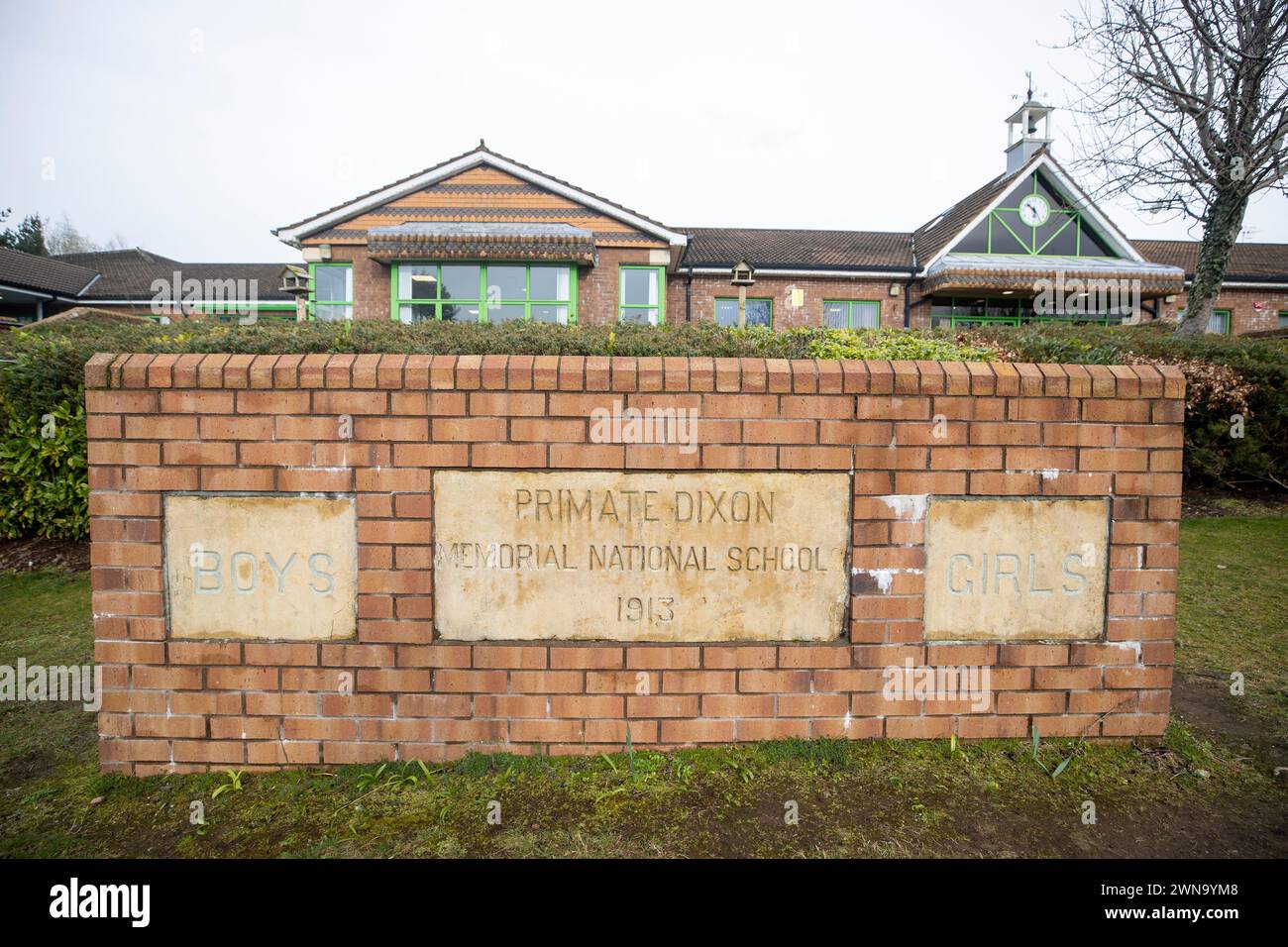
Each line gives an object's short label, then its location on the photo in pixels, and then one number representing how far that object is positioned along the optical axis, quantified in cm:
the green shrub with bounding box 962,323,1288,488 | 802
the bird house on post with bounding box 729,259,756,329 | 973
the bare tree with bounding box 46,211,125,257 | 6041
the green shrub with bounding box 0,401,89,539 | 632
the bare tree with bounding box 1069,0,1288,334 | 1252
